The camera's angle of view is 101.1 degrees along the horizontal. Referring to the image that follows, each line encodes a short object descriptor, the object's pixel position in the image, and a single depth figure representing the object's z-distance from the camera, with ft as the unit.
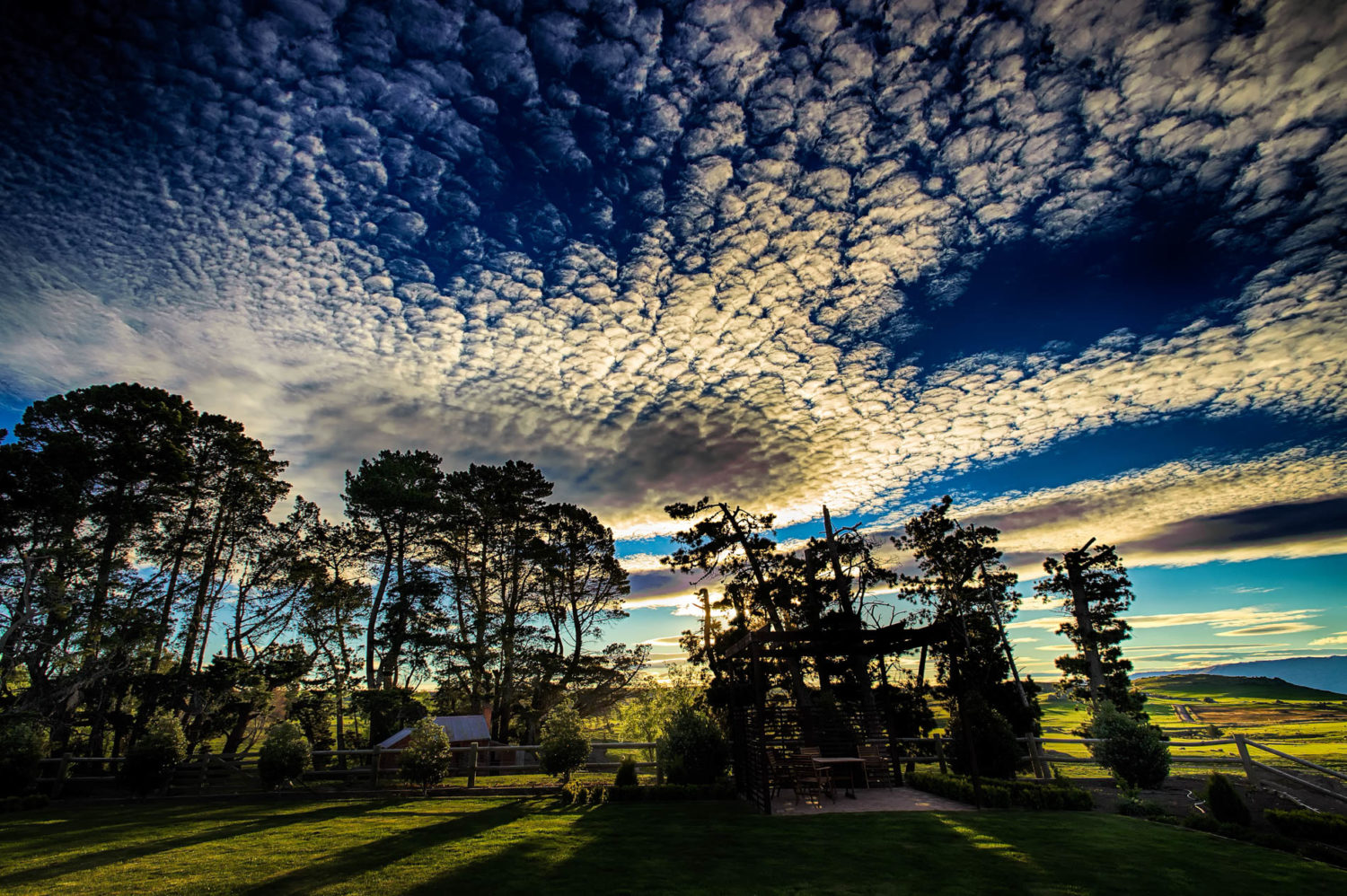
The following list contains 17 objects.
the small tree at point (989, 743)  46.21
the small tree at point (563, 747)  49.85
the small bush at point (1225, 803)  30.04
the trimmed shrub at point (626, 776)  47.37
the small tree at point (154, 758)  52.19
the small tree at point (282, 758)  50.42
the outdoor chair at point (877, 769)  49.14
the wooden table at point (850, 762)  41.43
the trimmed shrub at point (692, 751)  47.80
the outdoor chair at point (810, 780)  41.47
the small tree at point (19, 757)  48.73
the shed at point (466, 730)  98.17
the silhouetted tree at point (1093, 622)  82.69
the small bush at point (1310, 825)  25.91
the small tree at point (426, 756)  48.60
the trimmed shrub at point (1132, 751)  38.55
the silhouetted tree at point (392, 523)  92.22
